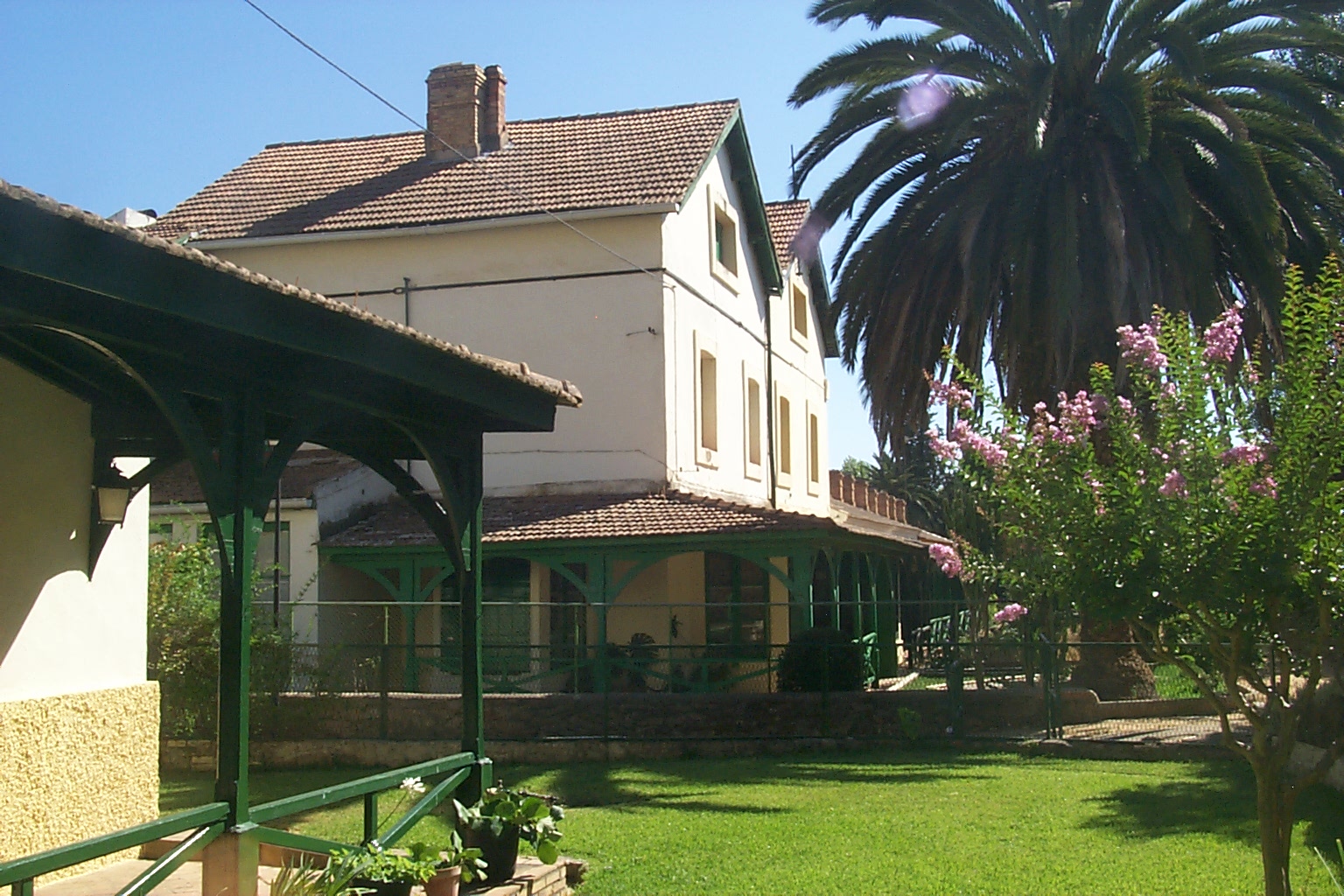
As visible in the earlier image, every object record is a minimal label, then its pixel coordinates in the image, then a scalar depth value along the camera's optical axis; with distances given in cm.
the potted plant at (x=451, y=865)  685
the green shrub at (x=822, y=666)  1700
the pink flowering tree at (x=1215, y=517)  653
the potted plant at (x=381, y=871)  649
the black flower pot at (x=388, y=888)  659
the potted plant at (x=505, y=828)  773
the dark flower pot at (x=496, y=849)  772
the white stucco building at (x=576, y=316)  1952
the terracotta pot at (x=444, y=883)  693
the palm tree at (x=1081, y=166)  1639
